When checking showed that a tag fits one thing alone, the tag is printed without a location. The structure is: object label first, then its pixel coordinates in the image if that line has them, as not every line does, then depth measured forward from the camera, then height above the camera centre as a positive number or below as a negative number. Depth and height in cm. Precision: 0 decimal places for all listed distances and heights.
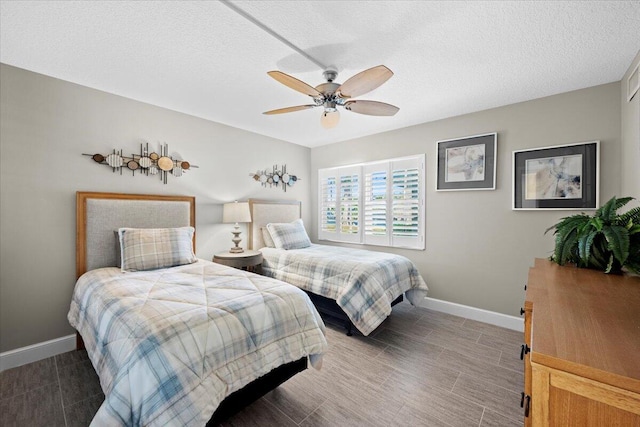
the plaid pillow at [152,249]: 249 -38
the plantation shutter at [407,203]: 370 +9
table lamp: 357 -6
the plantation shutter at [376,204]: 404 +9
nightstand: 325 -61
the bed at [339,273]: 268 -73
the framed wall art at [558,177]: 258 +33
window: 376 +10
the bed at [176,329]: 122 -68
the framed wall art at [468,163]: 313 +57
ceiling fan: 183 +91
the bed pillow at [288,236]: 386 -39
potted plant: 140 -17
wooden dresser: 58 -36
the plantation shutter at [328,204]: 473 +10
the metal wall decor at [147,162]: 277 +53
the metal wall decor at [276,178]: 425 +53
